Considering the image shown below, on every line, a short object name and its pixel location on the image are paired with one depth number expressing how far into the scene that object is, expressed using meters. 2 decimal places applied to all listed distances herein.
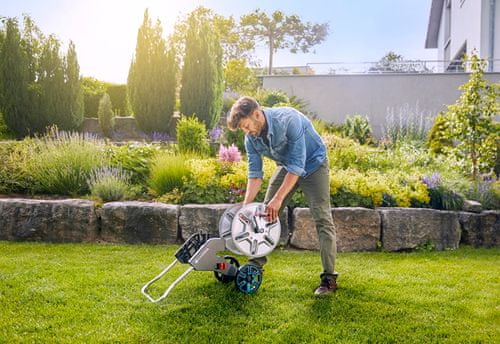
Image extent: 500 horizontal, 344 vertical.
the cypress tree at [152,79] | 12.41
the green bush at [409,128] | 11.81
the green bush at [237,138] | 8.76
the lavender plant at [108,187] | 6.00
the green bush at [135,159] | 6.72
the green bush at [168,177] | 6.10
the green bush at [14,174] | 6.41
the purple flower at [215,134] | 9.46
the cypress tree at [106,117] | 13.20
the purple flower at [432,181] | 6.13
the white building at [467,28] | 14.02
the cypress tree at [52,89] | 12.53
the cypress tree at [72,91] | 12.70
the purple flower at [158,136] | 11.85
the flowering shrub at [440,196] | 5.97
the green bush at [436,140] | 10.10
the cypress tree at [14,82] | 12.43
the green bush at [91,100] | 15.70
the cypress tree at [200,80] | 12.12
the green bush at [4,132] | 12.75
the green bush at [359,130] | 12.85
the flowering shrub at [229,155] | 6.28
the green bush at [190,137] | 7.65
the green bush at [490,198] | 6.32
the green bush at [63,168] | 6.37
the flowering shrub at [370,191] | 5.75
